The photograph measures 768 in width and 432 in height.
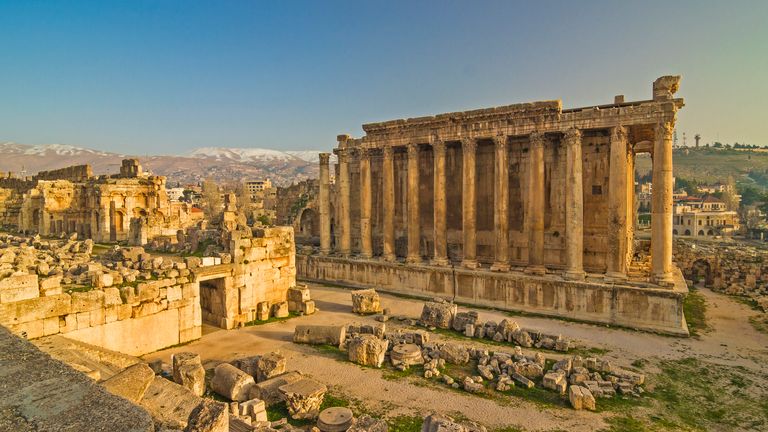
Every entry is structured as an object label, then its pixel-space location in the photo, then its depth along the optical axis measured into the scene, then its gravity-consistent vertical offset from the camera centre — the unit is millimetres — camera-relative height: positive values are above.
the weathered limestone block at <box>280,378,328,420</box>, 10031 -4469
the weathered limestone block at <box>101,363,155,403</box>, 7446 -3069
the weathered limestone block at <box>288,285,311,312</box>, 19172 -3958
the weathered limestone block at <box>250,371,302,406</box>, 10555 -4435
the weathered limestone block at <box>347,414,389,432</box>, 8727 -4417
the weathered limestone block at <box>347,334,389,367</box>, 13133 -4362
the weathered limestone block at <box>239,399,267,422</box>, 9508 -4462
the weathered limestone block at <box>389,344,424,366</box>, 13117 -4484
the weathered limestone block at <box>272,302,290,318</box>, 18328 -4306
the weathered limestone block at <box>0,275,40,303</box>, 10617 -1975
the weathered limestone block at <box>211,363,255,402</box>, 10812 -4423
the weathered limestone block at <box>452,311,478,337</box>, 16428 -4296
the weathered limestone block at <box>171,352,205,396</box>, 10750 -4097
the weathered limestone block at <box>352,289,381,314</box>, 19422 -4224
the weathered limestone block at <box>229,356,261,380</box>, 12141 -4418
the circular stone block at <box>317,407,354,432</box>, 9234 -4561
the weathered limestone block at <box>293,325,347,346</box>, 14852 -4343
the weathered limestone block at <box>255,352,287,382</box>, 11770 -4312
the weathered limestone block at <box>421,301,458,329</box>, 16984 -4210
